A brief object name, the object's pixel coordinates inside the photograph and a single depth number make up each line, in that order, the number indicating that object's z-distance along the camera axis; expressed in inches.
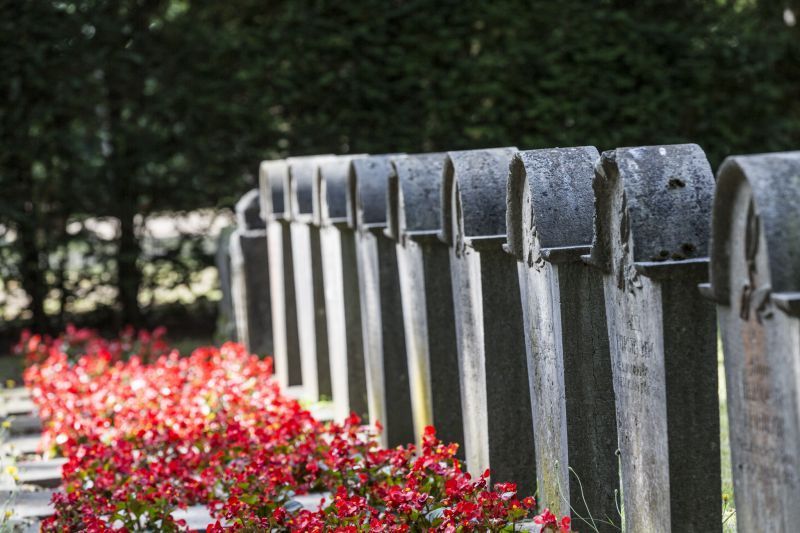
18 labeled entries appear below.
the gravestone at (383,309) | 431.5
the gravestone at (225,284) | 738.8
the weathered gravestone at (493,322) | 328.8
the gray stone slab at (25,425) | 536.7
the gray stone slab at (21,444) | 482.3
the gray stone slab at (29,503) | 385.1
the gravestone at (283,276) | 599.2
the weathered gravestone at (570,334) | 276.2
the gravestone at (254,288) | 650.8
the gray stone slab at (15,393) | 620.1
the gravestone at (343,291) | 486.9
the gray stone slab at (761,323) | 181.8
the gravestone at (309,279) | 543.2
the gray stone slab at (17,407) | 577.3
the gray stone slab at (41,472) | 434.3
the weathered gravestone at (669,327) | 225.9
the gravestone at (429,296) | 378.0
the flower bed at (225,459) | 281.0
